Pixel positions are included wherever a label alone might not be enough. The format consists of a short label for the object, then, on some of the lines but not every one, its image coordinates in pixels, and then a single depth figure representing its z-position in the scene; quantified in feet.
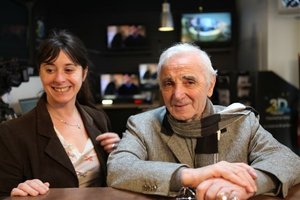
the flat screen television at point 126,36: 24.53
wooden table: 3.73
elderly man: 4.33
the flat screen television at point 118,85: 23.73
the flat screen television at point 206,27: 23.35
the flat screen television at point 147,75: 24.00
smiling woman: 5.33
